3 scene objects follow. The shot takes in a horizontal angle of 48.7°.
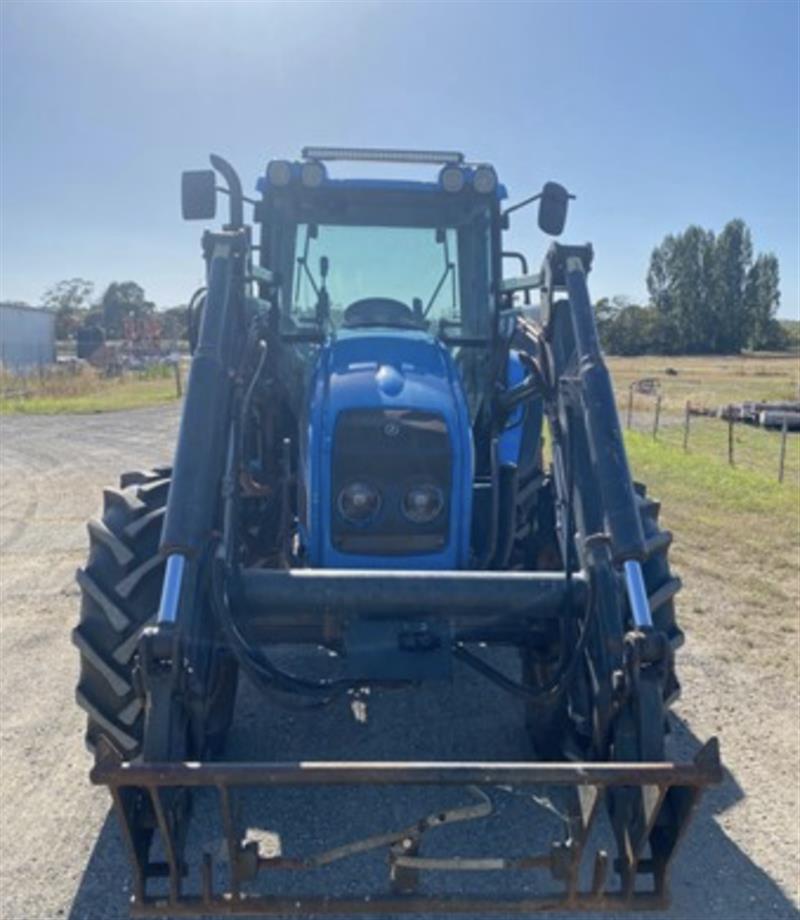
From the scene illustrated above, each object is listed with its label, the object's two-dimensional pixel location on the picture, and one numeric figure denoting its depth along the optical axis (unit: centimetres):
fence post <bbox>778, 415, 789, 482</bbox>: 1195
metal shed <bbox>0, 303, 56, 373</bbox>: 4125
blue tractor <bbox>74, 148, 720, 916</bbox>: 267
